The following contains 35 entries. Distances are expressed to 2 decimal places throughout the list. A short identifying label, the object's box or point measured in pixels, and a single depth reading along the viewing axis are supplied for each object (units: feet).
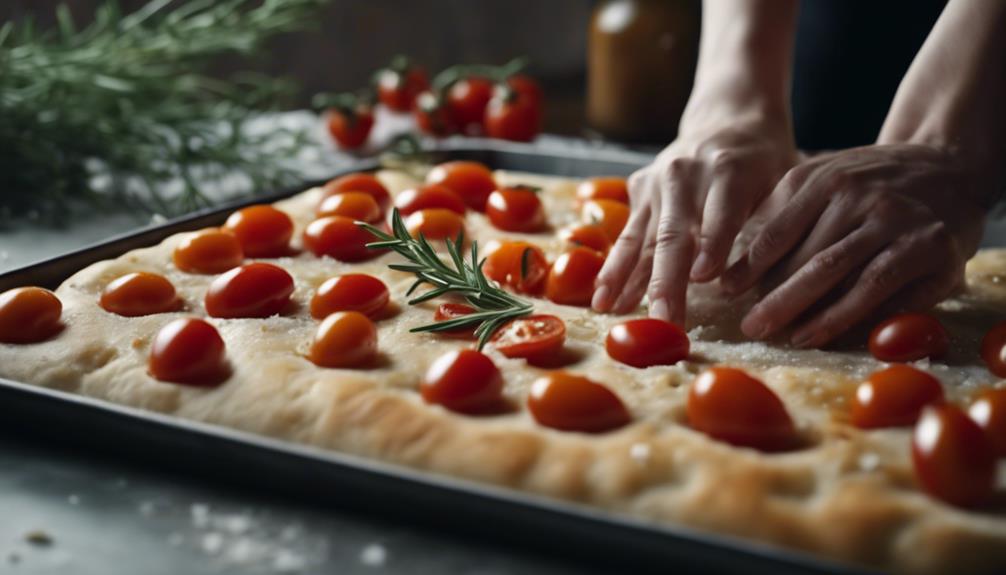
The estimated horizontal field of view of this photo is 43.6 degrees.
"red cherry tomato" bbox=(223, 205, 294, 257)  1.82
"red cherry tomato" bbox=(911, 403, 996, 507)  1.13
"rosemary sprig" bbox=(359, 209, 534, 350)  1.48
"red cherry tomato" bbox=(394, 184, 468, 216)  1.99
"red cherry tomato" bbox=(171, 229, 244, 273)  1.73
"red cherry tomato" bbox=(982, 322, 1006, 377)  1.41
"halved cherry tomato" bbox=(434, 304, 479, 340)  1.55
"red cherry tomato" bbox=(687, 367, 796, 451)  1.24
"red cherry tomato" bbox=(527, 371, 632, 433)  1.26
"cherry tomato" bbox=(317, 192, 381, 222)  1.93
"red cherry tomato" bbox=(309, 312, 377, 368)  1.41
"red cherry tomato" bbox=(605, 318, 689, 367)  1.42
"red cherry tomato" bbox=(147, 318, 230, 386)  1.37
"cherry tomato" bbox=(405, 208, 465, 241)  1.88
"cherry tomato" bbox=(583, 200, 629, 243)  1.90
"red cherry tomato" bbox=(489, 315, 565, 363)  1.43
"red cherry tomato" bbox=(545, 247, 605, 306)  1.64
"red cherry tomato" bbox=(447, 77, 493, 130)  3.22
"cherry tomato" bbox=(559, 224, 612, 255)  1.82
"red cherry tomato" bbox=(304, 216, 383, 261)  1.80
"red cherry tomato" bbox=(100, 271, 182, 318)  1.57
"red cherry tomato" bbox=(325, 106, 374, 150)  3.00
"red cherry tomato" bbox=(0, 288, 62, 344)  1.46
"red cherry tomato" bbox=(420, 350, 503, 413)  1.30
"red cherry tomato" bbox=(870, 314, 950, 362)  1.44
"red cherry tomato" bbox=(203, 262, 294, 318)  1.55
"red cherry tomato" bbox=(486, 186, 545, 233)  1.95
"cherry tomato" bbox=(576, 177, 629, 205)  2.04
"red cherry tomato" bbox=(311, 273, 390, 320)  1.55
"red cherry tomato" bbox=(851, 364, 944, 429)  1.27
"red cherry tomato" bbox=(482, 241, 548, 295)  1.68
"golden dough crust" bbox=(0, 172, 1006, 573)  1.12
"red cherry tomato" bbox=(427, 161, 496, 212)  2.11
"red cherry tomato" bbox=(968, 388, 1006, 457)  1.20
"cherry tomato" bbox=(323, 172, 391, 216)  2.07
